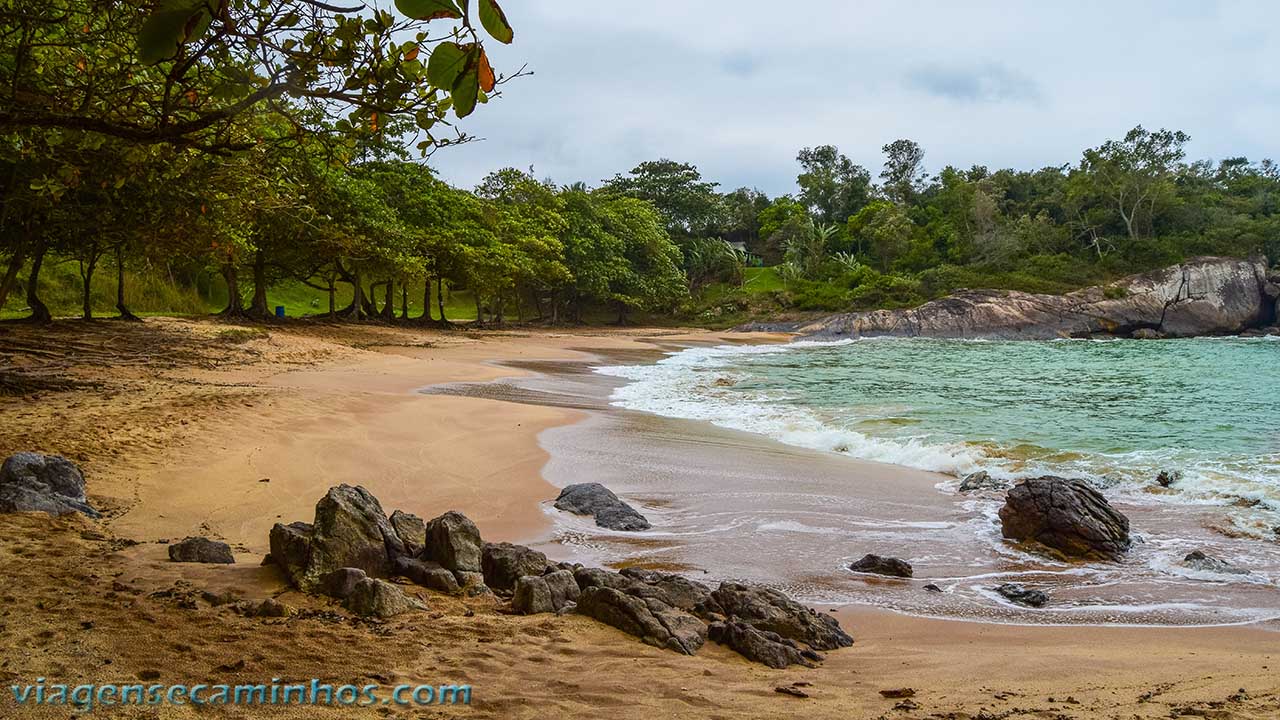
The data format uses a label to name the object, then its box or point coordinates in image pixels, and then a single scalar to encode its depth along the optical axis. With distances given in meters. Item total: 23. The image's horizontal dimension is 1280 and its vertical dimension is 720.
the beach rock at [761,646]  3.99
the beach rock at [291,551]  4.41
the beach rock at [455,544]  4.92
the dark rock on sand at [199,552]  4.77
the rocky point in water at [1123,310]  47.28
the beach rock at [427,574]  4.66
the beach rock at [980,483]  9.05
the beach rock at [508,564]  4.93
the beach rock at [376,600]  4.03
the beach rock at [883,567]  5.92
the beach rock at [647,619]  4.10
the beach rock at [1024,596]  5.43
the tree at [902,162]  72.69
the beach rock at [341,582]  4.21
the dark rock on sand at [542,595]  4.43
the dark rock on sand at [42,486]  5.35
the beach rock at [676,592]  4.67
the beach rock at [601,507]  7.06
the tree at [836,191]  72.00
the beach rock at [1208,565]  6.05
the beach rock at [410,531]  5.12
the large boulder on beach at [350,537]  4.46
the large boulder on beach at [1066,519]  6.59
